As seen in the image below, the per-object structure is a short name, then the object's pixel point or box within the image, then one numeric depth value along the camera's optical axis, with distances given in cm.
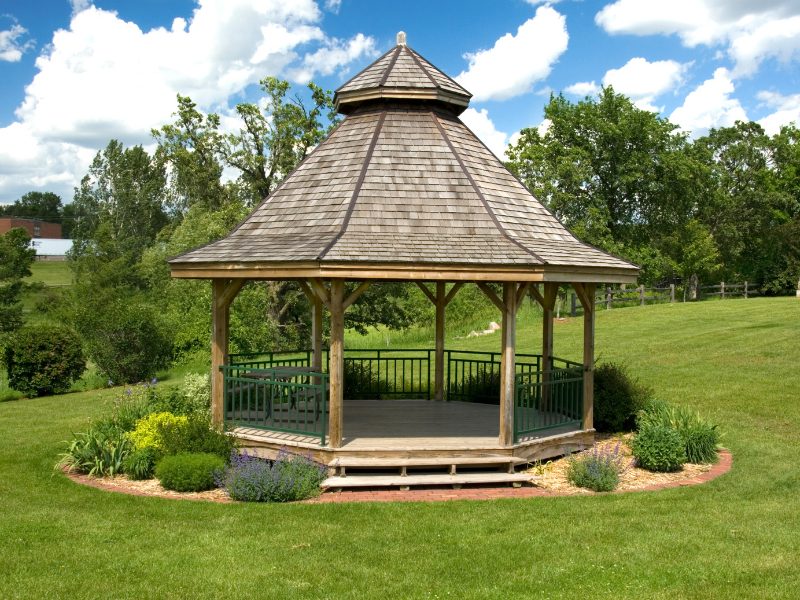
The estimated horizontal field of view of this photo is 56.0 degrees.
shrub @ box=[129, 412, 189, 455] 1126
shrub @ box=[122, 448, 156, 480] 1098
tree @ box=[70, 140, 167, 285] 5988
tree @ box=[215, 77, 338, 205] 2561
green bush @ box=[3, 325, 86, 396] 2158
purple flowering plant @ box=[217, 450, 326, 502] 995
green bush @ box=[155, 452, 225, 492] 1031
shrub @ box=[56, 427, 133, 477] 1127
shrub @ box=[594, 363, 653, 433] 1412
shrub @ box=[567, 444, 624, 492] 1054
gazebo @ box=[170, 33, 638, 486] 1084
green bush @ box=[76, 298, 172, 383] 2297
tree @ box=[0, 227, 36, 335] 3638
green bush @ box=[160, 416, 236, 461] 1103
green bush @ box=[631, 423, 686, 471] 1148
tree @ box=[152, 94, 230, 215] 2611
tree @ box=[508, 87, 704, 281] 3969
